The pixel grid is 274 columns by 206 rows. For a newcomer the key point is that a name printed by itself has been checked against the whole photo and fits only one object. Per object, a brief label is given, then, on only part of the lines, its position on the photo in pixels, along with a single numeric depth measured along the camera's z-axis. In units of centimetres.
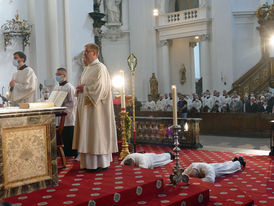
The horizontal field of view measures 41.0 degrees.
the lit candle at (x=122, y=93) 678
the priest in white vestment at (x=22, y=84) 572
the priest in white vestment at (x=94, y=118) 493
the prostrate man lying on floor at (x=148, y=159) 626
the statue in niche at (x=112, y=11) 2269
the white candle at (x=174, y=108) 455
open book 518
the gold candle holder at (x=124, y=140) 706
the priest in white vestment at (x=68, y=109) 647
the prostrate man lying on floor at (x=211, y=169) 573
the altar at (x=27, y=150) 388
